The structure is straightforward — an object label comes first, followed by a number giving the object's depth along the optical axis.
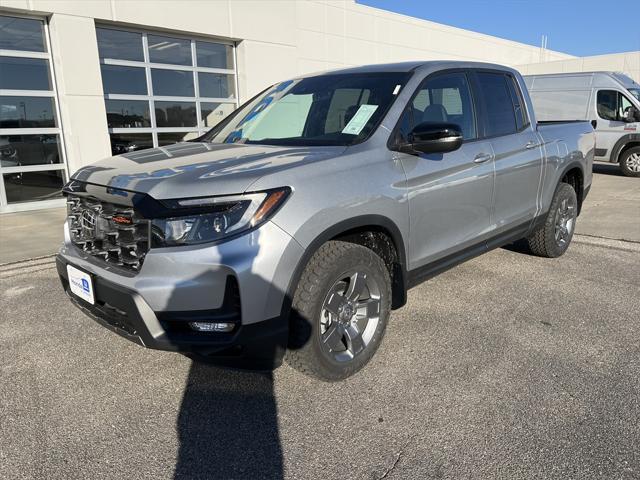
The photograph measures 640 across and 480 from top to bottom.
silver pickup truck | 2.35
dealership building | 8.48
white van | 11.92
